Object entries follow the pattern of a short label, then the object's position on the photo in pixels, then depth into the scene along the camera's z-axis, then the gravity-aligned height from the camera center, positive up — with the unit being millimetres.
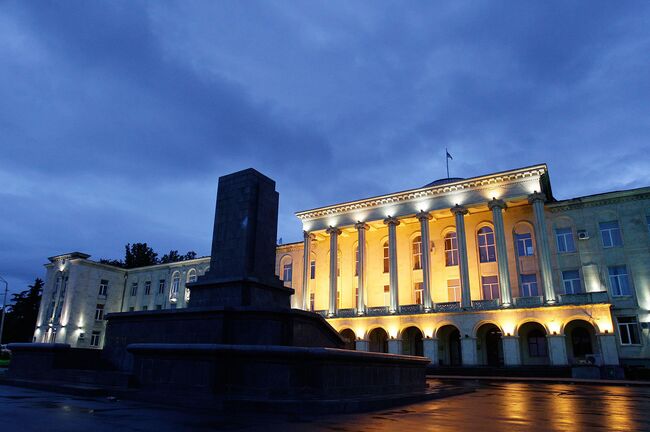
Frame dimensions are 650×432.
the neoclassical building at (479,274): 32531 +6591
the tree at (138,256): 77125 +15349
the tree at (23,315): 62500 +3832
